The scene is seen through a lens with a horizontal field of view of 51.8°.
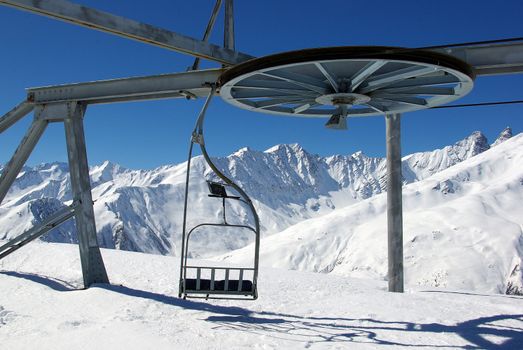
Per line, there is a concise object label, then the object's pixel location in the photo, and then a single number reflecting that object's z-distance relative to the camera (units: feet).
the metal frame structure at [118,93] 32.58
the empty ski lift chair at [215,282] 31.63
